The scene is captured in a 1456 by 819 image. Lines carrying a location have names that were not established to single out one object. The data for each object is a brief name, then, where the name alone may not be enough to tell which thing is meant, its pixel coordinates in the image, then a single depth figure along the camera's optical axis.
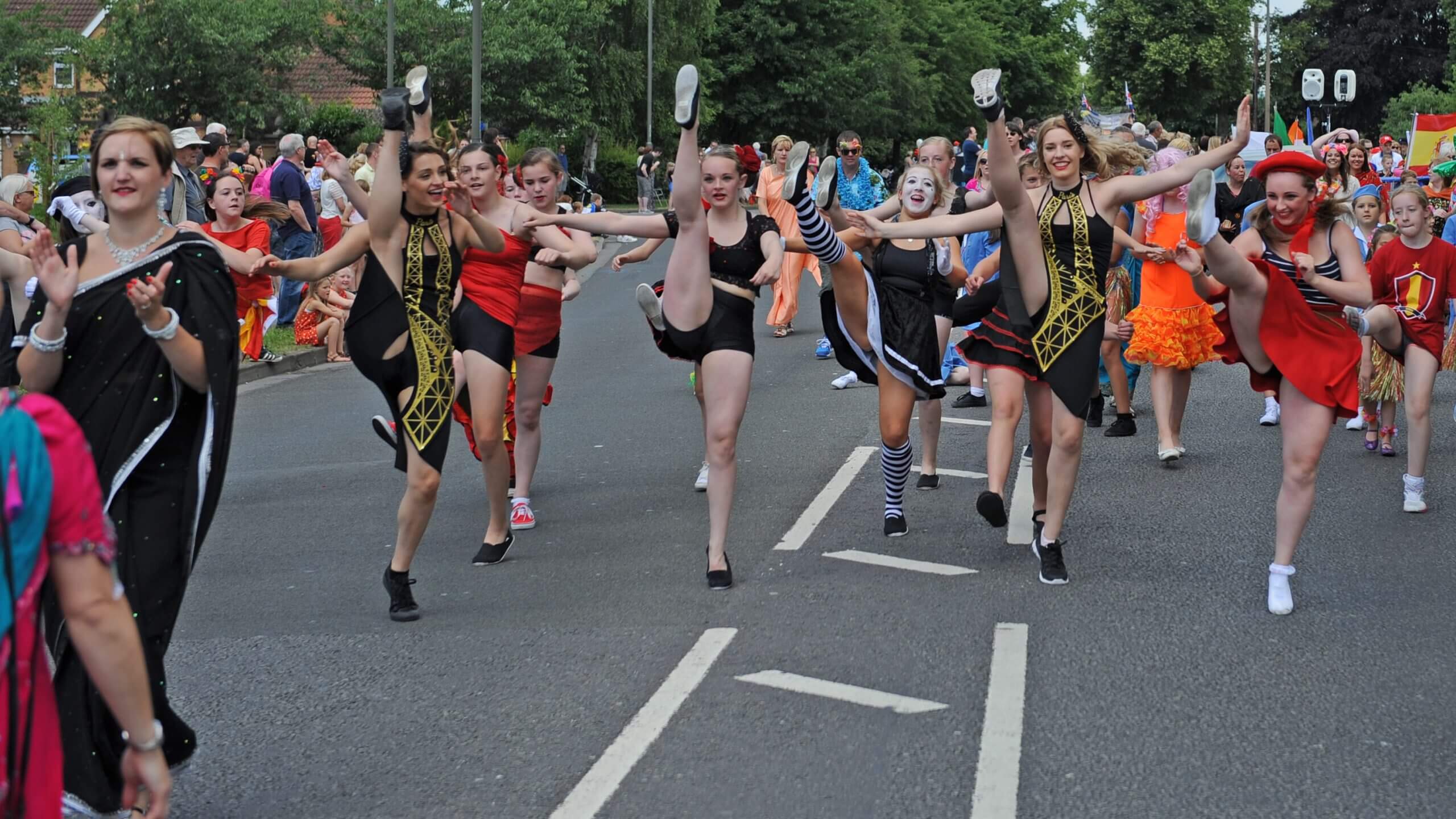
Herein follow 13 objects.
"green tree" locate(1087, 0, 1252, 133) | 84.69
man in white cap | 13.09
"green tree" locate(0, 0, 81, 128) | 37.78
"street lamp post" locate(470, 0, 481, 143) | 22.36
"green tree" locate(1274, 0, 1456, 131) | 79.69
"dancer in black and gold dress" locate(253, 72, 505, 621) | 6.64
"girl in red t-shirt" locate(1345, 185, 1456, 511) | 8.76
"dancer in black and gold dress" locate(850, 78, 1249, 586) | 7.20
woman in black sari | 4.15
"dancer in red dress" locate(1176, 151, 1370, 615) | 6.73
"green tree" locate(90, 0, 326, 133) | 40.16
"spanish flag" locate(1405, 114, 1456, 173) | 23.19
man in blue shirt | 17.11
